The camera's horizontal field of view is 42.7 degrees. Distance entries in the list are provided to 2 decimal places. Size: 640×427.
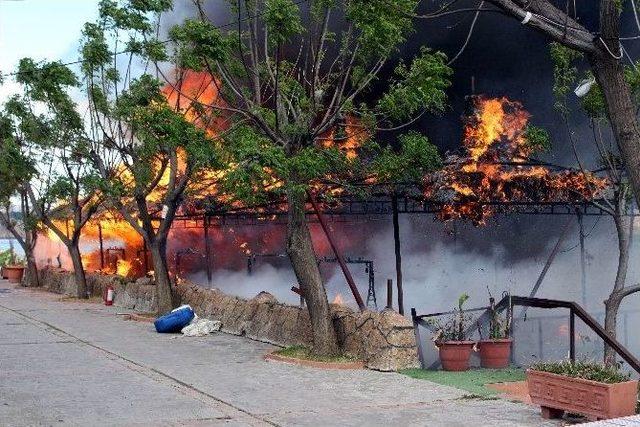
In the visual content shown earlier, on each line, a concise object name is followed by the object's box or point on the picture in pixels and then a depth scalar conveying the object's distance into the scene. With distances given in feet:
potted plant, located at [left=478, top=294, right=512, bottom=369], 46.09
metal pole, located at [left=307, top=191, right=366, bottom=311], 50.26
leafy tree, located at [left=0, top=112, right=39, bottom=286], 100.68
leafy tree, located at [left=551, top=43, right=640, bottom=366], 45.01
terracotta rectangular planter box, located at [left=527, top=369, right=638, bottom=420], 30.37
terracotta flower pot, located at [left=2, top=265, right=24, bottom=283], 144.05
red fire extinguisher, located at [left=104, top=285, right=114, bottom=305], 91.25
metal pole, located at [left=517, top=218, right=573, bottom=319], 58.42
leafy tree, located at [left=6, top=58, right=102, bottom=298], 77.36
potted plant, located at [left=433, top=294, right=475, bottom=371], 44.83
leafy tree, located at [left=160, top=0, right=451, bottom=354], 44.86
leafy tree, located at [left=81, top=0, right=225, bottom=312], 68.80
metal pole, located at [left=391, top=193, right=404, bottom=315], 54.36
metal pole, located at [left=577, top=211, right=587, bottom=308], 67.38
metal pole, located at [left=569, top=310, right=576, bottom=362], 38.42
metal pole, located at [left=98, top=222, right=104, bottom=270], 117.50
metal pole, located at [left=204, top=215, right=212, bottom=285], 80.30
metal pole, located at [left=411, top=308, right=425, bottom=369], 46.57
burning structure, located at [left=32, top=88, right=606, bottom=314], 67.10
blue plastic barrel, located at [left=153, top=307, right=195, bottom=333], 63.62
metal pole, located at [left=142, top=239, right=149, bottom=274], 106.03
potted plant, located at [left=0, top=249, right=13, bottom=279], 166.54
